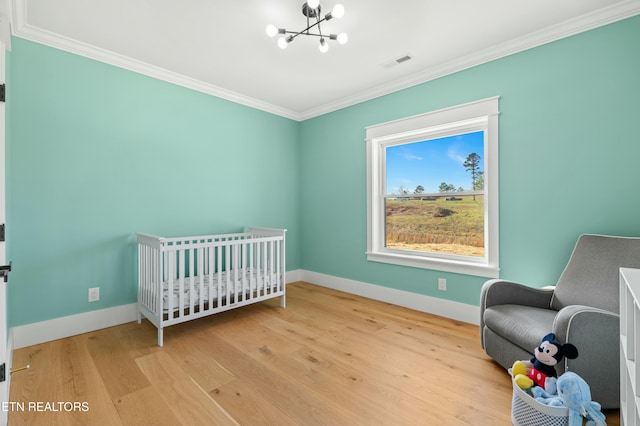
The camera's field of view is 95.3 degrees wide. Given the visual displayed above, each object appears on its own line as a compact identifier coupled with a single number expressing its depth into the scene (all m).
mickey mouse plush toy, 1.36
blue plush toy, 1.20
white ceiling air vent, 2.58
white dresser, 0.85
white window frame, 2.51
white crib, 2.27
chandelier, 1.78
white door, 1.25
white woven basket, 1.23
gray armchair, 1.41
